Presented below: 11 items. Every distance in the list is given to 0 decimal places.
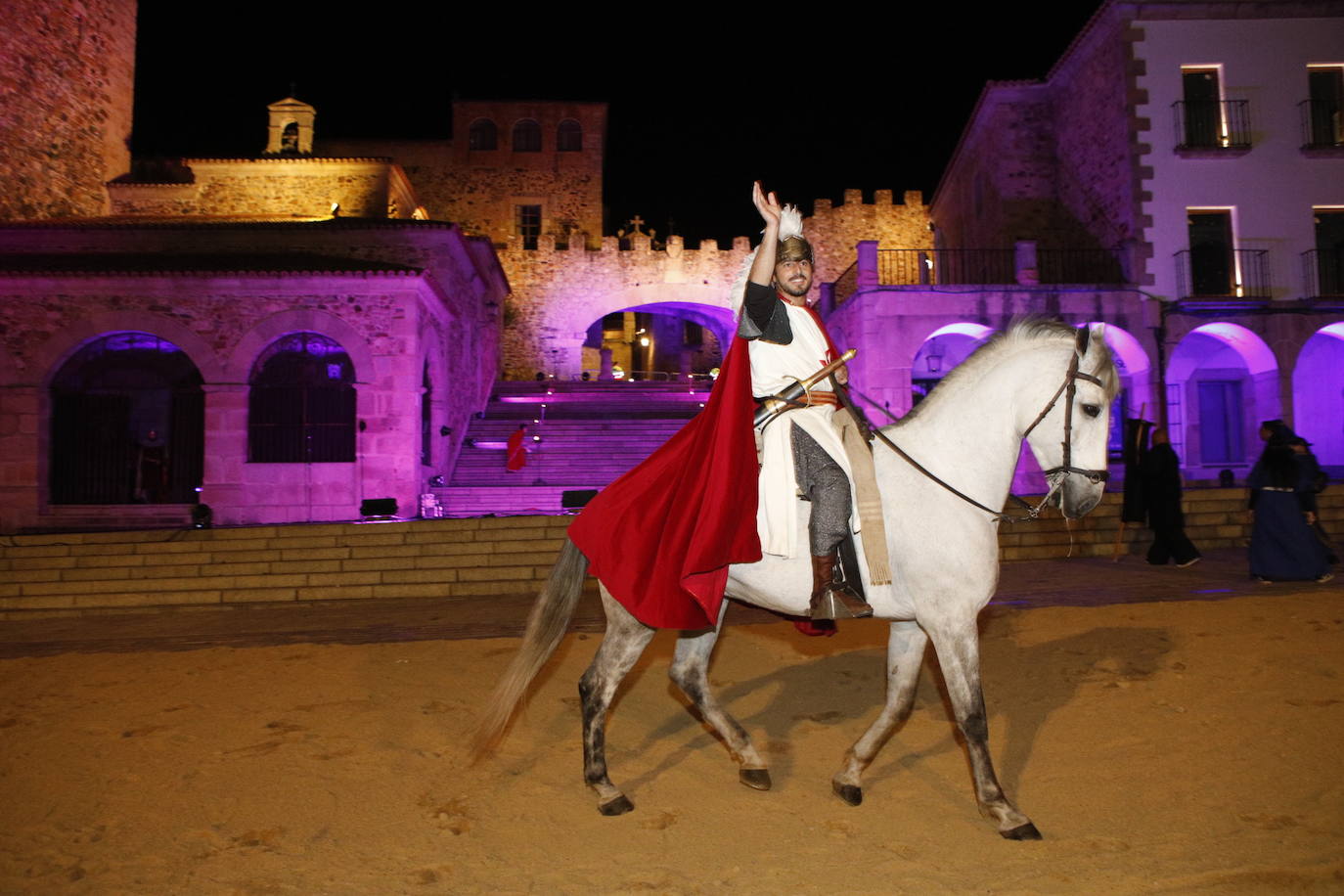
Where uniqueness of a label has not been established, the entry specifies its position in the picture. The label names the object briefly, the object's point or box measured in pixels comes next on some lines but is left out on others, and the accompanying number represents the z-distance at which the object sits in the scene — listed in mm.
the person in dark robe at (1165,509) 9867
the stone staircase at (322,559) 9664
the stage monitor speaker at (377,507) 14133
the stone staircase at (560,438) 17016
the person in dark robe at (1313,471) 8305
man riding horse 3477
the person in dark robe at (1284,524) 8172
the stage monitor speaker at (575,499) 13523
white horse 3336
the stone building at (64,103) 19031
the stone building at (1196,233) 17797
